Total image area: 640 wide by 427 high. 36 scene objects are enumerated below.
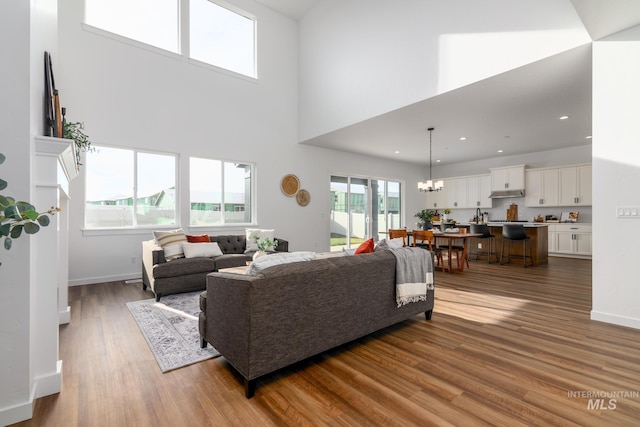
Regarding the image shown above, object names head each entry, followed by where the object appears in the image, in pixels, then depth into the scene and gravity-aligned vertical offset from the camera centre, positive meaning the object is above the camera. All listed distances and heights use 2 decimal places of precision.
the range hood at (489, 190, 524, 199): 8.18 +0.53
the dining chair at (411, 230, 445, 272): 5.34 -0.43
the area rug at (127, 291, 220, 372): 2.29 -1.13
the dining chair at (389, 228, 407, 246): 5.83 -0.42
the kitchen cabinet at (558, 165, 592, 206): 7.05 +0.67
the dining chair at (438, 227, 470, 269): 5.64 -0.71
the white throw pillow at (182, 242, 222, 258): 4.27 -0.56
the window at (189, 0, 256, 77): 5.87 +3.71
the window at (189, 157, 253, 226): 5.79 +0.43
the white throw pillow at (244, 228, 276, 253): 5.28 -0.43
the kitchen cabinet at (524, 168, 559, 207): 7.60 +0.68
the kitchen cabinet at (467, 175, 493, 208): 8.90 +0.65
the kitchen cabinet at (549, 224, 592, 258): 6.93 -0.67
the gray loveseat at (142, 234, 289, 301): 3.82 -0.80
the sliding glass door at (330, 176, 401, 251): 8.17 +0.10
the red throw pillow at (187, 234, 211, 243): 4.69 -0.43
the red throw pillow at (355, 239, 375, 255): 2.77 -0.34
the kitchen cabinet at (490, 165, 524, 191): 8.09 +0.98
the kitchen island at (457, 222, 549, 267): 6.21 -0.68
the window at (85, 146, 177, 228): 4.84 +0.41
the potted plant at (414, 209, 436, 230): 6.25 -0.13
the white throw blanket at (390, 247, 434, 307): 2.73 -0.60
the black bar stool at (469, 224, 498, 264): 6.38 -0.44
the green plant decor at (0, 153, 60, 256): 1.19 -0.02
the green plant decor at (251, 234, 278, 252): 4.11 -0.45
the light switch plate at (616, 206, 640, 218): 2.81 +0.01
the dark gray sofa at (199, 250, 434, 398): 1.80 -0.69
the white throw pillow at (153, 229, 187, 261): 4.13 -0.44
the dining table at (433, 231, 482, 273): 5.51 -0.44
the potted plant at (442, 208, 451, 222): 10.16 -0.16
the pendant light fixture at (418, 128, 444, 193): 5.88 +0.55
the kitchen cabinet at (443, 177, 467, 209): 9.45 +0.65
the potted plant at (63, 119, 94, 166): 2.90 +0.86
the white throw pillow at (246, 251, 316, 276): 1.92 -0.33
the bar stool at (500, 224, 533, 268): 6.06 -0.46
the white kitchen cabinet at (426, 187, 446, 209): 10.00 +0.46
